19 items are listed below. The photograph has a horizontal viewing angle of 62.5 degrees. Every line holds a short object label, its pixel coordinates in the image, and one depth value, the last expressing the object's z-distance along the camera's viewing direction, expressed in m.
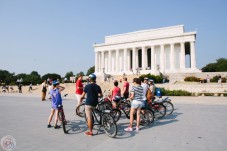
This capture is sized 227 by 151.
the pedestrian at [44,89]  19.62
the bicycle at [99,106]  9.48
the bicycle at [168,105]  10.62
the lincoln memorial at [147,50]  55.00
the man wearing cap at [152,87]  10.54
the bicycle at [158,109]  9.82
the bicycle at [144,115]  8.29
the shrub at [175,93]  24.50
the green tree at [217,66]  81.75
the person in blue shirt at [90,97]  6.48
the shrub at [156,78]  35.87
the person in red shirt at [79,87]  10.91
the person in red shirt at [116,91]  9.66
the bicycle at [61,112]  6.84
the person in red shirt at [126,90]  10.43
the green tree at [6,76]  89.36
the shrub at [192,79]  40.41
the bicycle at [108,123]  6.36
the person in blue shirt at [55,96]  7.32
